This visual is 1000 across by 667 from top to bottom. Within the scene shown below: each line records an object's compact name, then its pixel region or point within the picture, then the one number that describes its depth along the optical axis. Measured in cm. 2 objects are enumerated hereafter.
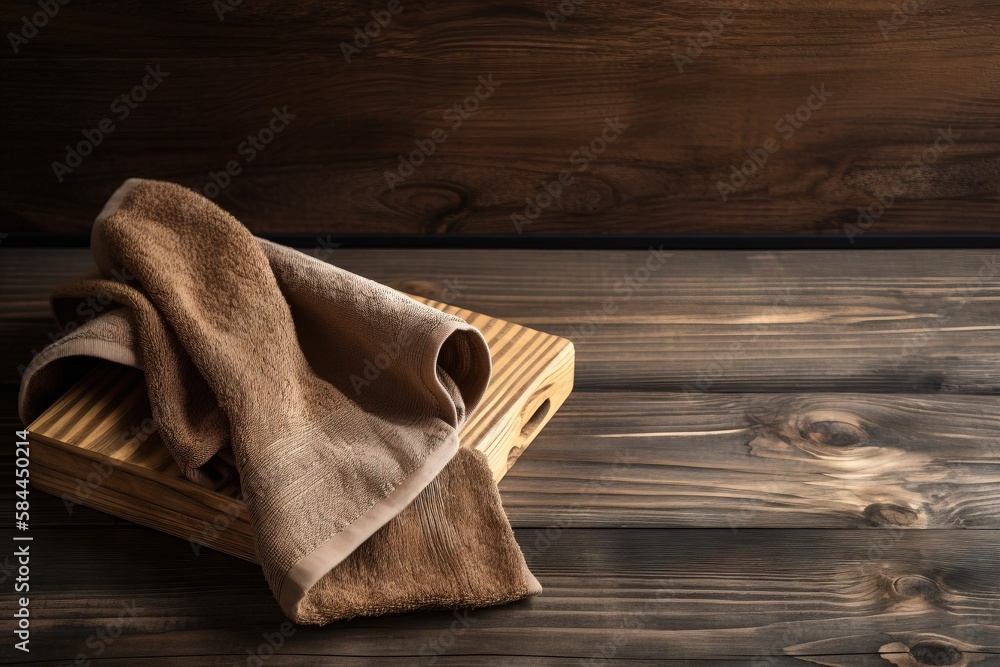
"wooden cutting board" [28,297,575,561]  69
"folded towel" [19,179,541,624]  64
